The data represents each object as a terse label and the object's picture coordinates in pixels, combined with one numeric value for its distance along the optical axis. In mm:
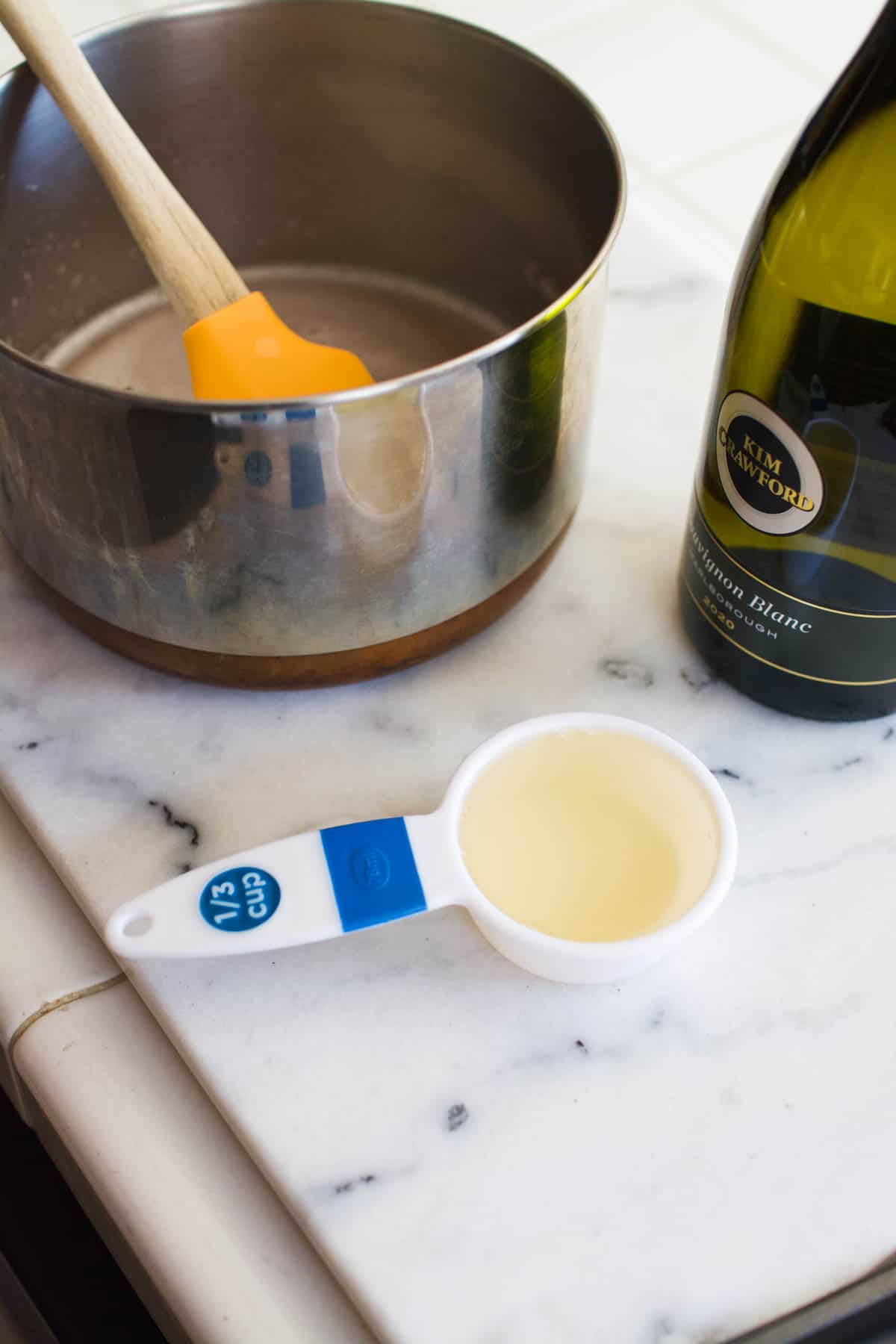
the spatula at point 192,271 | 469
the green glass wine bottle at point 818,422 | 399
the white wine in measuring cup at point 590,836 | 403
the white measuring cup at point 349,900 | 382
